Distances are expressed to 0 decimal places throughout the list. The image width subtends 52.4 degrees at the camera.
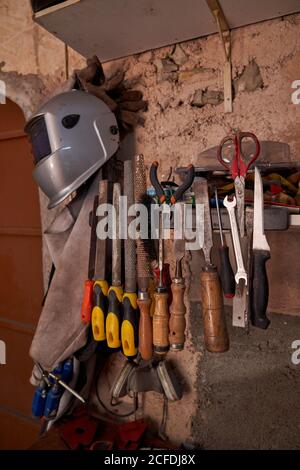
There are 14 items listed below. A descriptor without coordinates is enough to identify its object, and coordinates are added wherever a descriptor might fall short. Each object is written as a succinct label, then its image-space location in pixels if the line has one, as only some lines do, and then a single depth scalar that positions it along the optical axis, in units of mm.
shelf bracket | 916
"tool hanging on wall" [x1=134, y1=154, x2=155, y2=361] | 783
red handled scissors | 667
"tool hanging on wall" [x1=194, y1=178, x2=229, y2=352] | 678
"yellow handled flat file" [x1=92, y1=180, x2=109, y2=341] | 839
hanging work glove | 1007
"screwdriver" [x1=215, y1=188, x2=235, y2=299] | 685
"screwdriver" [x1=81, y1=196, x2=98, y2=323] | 866
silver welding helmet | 892
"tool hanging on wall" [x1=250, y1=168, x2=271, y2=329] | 634
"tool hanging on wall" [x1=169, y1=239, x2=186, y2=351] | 740
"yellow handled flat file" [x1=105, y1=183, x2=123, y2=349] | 815
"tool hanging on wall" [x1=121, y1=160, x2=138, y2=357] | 808
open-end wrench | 660
